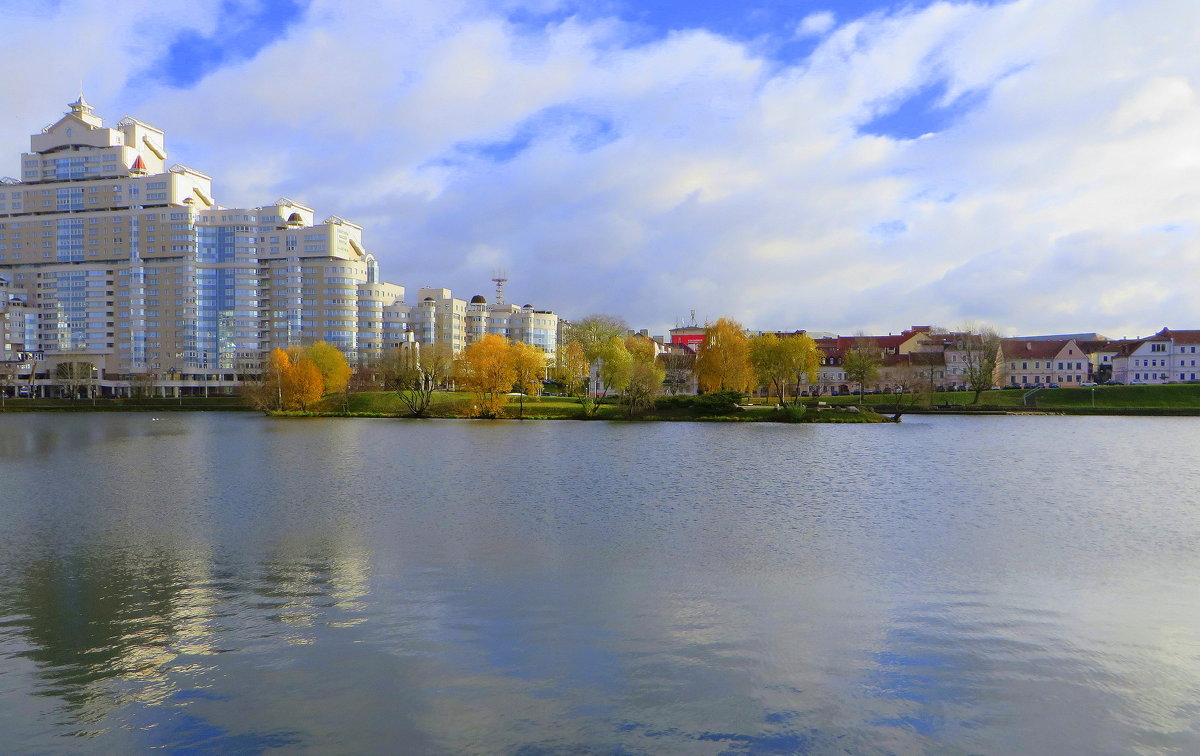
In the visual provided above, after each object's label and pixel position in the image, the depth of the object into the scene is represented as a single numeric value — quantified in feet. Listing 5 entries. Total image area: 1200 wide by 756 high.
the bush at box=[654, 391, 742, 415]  268.62
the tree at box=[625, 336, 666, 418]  265.75
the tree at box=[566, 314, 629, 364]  416.05
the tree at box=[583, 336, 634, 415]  277.33
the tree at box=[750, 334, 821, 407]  279.90
